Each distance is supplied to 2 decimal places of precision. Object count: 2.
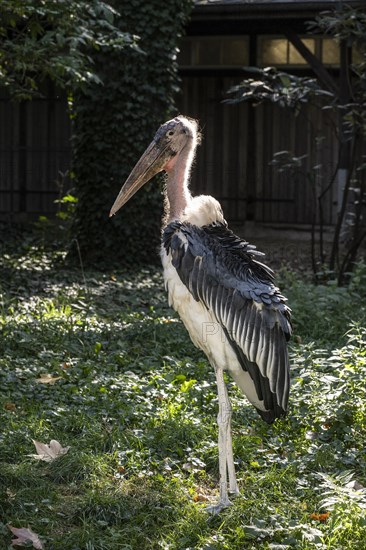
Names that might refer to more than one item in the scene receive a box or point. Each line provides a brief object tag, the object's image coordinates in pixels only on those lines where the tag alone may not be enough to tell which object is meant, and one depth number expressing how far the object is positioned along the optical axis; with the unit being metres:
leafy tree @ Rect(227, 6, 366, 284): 16.34
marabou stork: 7.72
